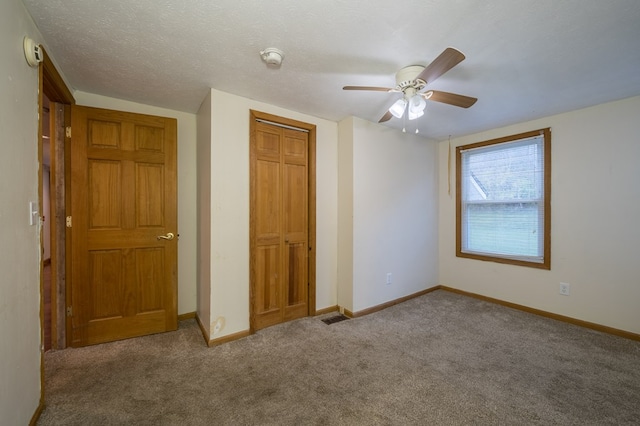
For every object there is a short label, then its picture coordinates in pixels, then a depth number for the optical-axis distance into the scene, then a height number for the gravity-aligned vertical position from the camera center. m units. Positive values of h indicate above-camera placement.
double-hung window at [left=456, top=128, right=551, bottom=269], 3.17 +0.15
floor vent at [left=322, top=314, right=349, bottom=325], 2.91 -1.27
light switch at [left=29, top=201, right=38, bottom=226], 1.51 -0.01
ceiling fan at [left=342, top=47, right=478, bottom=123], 1.80 +0.91
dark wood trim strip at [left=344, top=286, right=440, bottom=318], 3.06 -1.24
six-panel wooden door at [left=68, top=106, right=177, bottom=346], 2.36 -0.14
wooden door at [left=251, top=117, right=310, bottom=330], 2.71 -0.15
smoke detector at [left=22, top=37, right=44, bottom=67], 1.43 +0.92
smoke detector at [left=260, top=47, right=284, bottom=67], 1.78 +1.11
